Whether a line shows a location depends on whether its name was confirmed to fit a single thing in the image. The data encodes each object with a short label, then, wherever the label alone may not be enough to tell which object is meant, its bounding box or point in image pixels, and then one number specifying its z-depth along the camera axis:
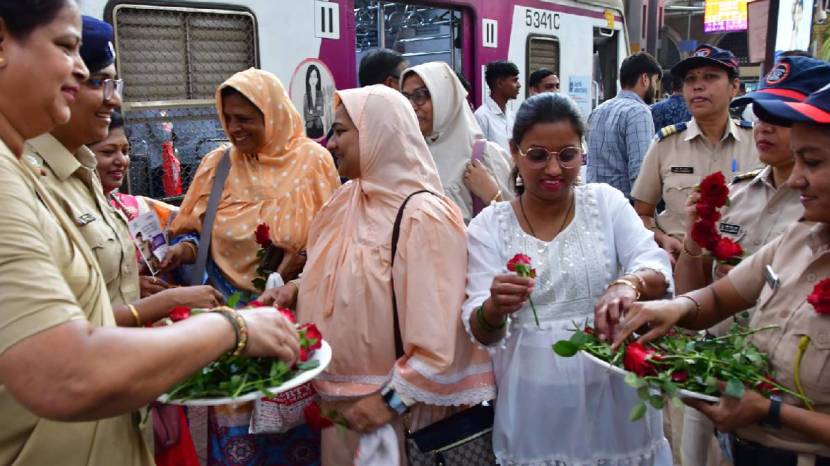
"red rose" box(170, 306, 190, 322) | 1.87
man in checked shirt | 5.04
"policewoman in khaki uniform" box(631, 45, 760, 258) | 3.67
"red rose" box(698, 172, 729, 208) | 2.40
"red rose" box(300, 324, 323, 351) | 1.85
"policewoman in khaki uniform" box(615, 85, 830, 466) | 1.64
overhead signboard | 26.34
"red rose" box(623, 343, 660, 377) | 1.73
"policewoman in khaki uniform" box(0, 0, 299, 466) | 1.10
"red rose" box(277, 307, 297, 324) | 1.70
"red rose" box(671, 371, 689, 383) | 1.75
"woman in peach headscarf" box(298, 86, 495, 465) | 2.18
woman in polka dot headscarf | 3.21
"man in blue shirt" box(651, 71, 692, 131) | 6.20
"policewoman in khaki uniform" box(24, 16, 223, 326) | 1.90
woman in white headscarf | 3.80
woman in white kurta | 2.14
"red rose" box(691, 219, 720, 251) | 2.40
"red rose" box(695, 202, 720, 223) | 2.41
